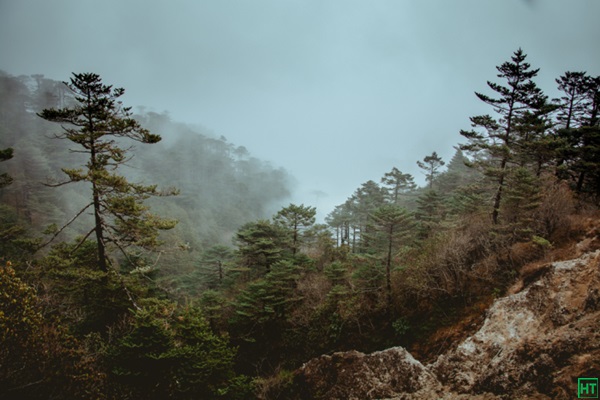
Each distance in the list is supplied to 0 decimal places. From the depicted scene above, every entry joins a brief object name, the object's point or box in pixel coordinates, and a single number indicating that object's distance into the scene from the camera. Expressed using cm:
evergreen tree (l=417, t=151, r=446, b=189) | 3748
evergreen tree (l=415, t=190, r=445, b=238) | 2441
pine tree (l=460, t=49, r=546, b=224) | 1276
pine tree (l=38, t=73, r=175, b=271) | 942
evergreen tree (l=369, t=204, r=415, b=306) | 1341
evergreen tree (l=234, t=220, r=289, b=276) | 2106
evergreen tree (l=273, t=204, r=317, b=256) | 2147
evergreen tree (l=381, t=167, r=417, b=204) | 3812
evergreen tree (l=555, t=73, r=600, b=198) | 1403
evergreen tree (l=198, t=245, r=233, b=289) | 2377
